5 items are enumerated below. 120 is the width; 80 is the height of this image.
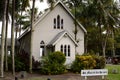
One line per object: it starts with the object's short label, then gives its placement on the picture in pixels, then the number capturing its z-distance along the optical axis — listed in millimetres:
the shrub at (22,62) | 23363
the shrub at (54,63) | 22066
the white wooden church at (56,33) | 24326
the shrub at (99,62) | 24004
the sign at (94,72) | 15660
